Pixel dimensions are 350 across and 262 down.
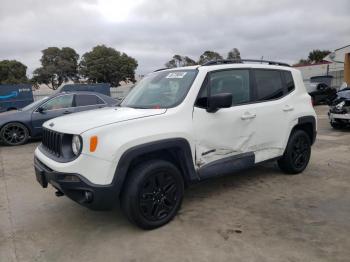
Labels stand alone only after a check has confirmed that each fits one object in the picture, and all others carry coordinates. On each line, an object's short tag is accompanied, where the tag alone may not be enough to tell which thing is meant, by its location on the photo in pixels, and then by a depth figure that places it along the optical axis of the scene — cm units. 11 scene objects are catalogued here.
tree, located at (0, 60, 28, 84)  4478
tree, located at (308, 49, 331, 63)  7534
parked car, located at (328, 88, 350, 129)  991
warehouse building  2666
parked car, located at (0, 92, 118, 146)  961
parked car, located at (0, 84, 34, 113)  1919
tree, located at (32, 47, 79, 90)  4769
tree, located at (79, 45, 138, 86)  4497
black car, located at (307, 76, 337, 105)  1925
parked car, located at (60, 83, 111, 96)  2048
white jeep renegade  341
